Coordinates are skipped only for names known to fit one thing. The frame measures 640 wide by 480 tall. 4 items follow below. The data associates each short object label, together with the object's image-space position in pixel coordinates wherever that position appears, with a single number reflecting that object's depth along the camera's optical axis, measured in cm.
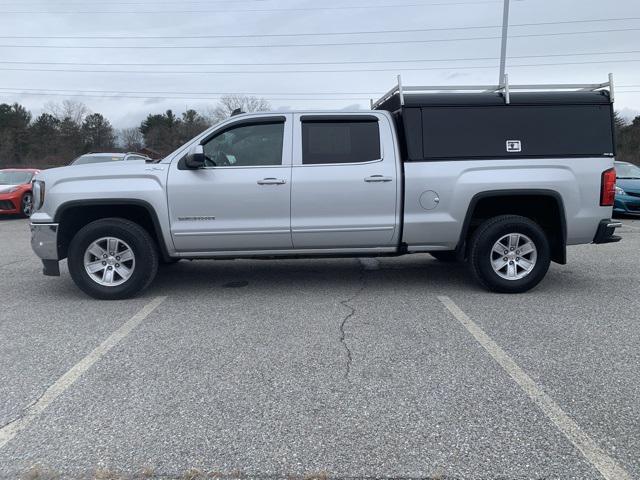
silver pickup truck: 575
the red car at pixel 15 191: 1485
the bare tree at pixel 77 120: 5653
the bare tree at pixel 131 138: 5820
